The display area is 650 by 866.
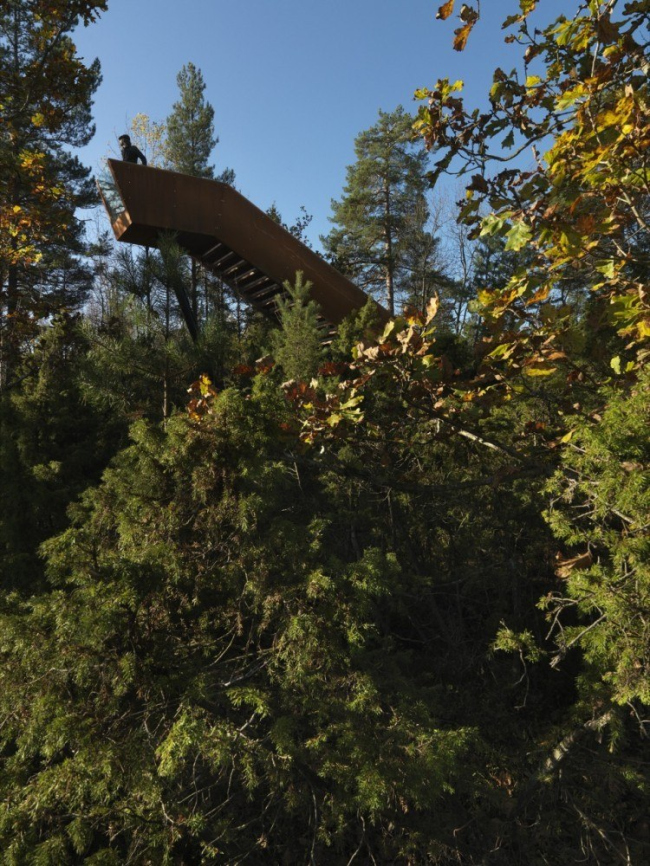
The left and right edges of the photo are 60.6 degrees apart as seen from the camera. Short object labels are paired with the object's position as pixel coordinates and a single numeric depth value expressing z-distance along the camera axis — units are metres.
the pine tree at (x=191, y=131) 20.83
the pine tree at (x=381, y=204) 20.52
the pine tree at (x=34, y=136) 4.71
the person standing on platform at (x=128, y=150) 6.82
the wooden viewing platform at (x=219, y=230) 6.71
